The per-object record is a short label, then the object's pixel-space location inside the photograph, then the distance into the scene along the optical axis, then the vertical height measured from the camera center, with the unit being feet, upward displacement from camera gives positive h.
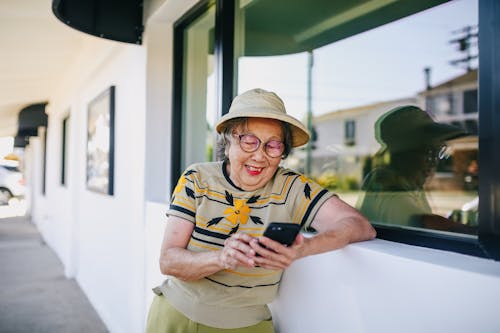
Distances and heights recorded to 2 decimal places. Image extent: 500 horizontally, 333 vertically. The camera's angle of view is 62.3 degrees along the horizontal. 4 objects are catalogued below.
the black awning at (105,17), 9.32 +3.55
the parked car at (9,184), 58.23 -3.03
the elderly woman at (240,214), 4.85 -0.56
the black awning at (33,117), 32.42 +3.67
